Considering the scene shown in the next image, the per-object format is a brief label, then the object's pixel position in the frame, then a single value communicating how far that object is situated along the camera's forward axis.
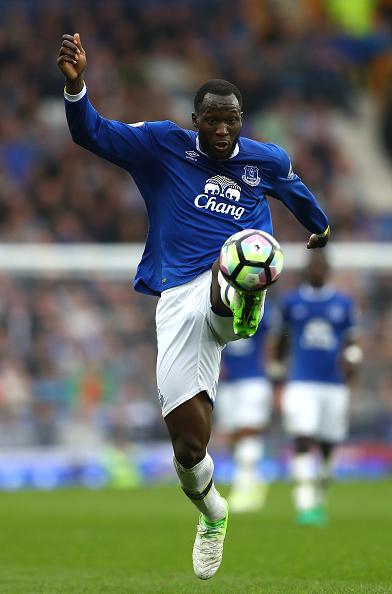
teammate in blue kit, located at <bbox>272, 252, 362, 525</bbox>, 26.08
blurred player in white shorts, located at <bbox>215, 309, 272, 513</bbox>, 28.75
